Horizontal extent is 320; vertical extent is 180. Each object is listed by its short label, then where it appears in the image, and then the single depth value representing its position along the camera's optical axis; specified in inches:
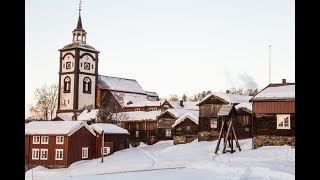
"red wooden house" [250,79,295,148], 1327.5
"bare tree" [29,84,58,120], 2409.6
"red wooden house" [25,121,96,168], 1638.8
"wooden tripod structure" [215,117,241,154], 1348.4
